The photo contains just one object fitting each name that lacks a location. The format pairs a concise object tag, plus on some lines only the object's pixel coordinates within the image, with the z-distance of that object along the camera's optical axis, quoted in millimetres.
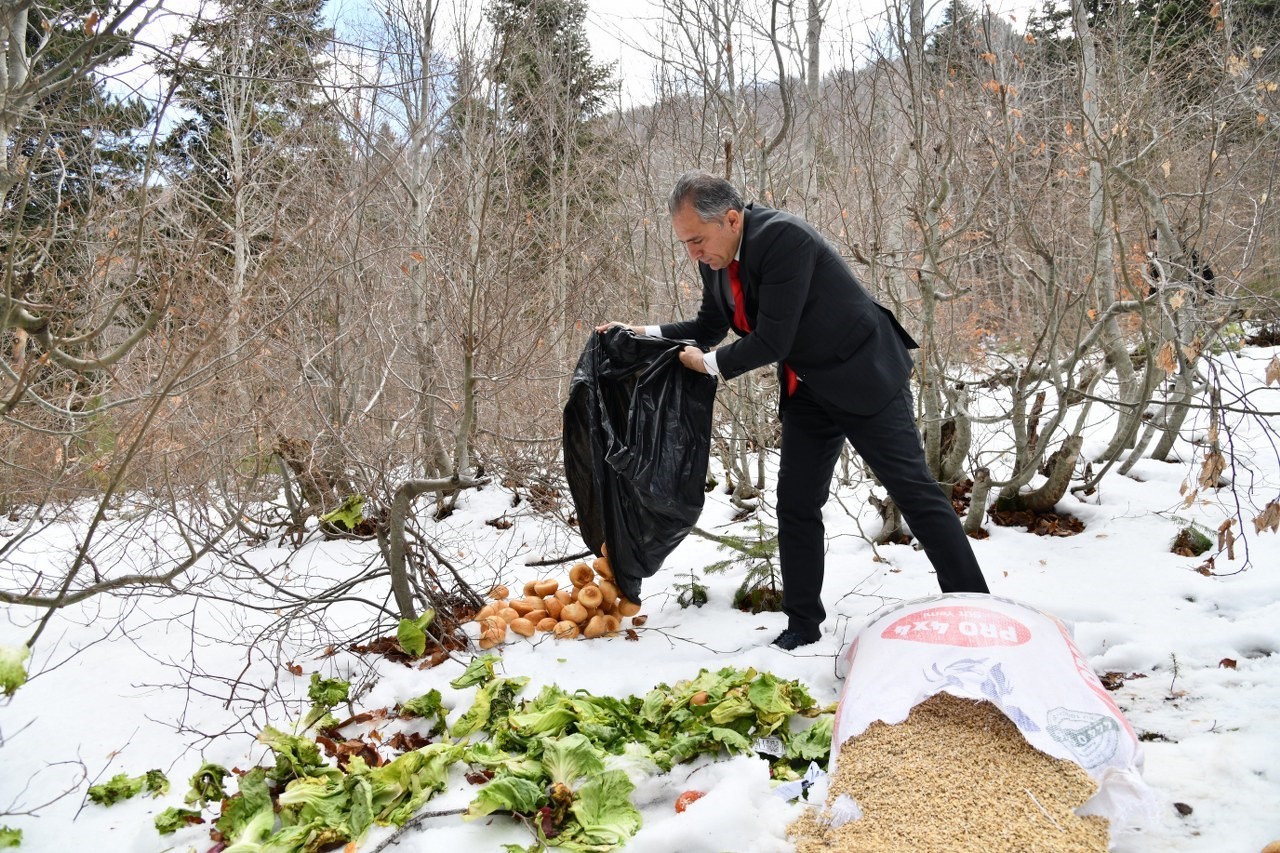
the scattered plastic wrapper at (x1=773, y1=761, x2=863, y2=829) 1808
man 2570
